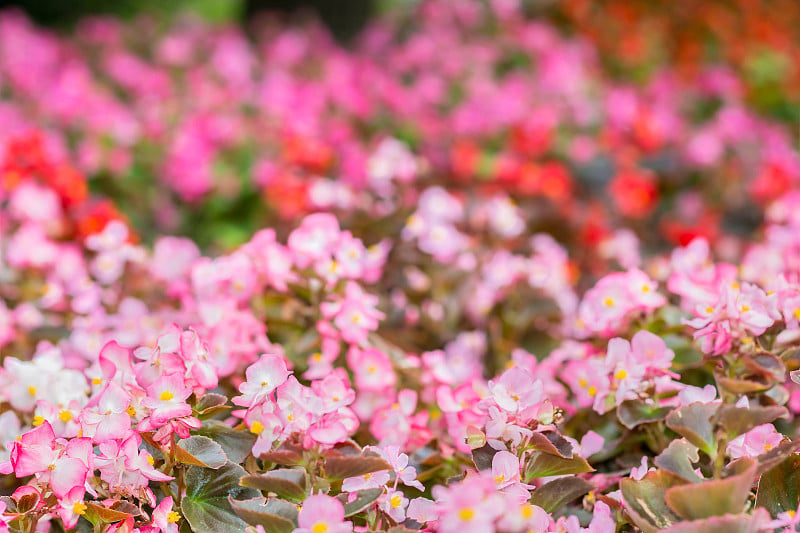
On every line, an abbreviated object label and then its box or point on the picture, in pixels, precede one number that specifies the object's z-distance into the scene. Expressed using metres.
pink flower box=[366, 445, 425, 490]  1.73
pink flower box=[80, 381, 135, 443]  1.71
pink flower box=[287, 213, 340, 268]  1.90
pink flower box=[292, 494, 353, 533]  1.66
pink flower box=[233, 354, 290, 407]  1.73
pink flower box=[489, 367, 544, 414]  1.74
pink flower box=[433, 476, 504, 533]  1.62
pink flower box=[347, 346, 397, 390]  1.85
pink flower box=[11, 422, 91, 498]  1.70
